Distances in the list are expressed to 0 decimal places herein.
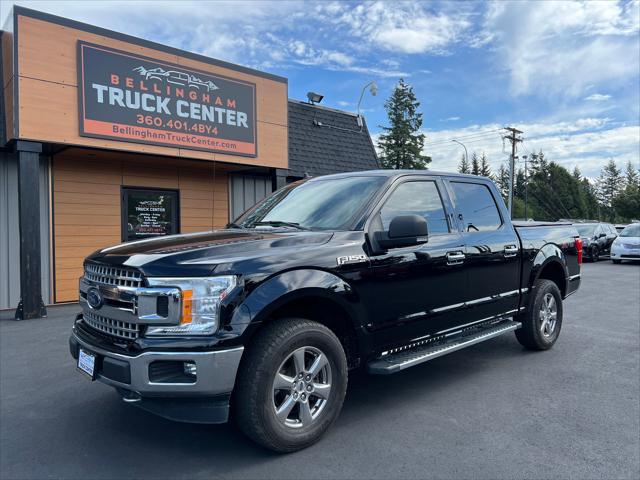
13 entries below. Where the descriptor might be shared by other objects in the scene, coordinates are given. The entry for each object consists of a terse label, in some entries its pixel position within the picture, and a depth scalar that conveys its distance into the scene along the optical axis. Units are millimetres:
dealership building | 7867
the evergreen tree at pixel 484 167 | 103250
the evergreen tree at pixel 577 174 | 93400
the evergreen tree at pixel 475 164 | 102500
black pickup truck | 2912
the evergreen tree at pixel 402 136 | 55406
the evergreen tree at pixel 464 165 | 101000
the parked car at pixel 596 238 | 19797
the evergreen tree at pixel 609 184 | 98438
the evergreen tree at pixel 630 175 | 86812
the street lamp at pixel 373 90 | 16914
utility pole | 51188
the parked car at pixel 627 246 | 17797
